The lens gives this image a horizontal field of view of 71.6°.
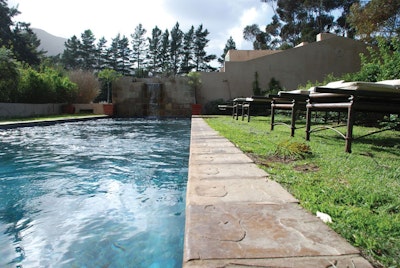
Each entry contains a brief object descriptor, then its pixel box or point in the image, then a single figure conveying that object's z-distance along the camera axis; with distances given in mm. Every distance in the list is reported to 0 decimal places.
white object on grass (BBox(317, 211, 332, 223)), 1161
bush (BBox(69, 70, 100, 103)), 16484
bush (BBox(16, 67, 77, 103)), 11992
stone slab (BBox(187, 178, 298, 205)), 1390
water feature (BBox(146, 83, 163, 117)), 16312
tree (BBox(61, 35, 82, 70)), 37688
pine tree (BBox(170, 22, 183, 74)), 36719
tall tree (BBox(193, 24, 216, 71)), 36000
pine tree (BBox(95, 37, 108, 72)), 37969
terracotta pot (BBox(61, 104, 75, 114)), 14625
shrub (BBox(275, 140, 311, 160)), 2613
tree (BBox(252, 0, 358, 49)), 28109
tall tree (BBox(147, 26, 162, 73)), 37812
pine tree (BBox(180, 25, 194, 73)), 36344
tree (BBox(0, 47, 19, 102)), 9719
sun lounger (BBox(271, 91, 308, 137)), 4164
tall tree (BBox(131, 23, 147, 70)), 38719
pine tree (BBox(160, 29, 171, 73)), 37097
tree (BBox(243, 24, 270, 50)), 33938
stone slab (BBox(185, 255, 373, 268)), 823
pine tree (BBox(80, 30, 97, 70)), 37625
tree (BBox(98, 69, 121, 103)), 21953
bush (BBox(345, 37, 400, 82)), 5875
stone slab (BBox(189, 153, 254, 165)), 2361
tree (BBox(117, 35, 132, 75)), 38438
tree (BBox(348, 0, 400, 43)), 12766
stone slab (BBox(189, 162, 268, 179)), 1875
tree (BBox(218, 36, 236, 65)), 40866
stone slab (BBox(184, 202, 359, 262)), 899
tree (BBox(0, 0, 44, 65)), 23297
